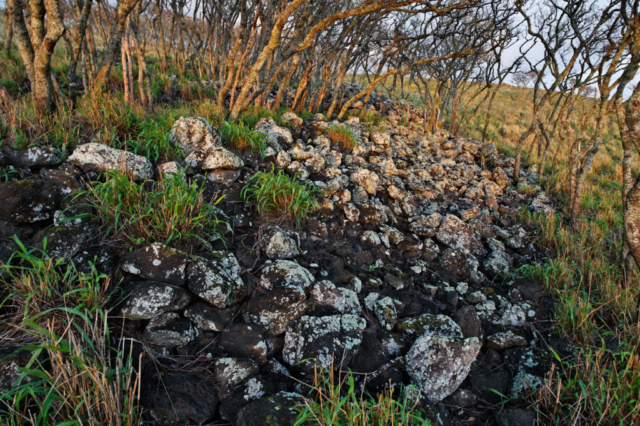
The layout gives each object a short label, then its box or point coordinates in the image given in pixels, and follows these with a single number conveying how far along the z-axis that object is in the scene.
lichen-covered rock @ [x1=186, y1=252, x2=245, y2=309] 2.04
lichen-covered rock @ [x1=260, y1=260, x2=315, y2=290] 2.28
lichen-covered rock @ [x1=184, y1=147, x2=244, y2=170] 3.17
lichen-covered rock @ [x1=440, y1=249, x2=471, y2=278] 3.17
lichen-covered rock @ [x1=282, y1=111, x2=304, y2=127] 5.25
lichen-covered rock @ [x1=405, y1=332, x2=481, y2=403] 1.93
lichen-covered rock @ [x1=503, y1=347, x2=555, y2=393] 2.04
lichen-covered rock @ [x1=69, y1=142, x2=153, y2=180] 2.61
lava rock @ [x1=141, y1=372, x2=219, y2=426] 1.54
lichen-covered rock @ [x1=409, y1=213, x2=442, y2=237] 3.62
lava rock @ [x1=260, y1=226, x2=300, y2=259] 2.61
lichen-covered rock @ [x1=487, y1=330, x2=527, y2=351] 2.35
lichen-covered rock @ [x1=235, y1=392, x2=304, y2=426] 1.54
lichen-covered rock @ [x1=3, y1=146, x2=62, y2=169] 2.48
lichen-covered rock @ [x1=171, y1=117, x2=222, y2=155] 3.37
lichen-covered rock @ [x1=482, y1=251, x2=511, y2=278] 3.33
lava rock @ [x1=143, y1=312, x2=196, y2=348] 1.82
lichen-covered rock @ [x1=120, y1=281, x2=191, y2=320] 1.84
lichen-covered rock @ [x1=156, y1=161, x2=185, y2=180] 2.79
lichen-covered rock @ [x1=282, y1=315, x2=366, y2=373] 1.93
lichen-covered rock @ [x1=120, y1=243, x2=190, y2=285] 2.02
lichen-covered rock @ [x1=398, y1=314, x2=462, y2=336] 2.25
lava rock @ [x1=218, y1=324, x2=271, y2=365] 1.90
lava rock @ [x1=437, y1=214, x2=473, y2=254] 3.62
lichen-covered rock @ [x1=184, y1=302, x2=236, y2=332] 1.98
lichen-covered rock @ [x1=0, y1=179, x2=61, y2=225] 2.07
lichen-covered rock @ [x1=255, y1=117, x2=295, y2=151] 4.19
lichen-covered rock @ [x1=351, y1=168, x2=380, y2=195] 4.06
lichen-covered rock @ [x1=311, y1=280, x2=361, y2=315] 2.28
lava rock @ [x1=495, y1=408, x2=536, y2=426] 1.81
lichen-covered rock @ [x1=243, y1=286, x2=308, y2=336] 2.05
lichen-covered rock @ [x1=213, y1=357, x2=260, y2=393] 1.74
